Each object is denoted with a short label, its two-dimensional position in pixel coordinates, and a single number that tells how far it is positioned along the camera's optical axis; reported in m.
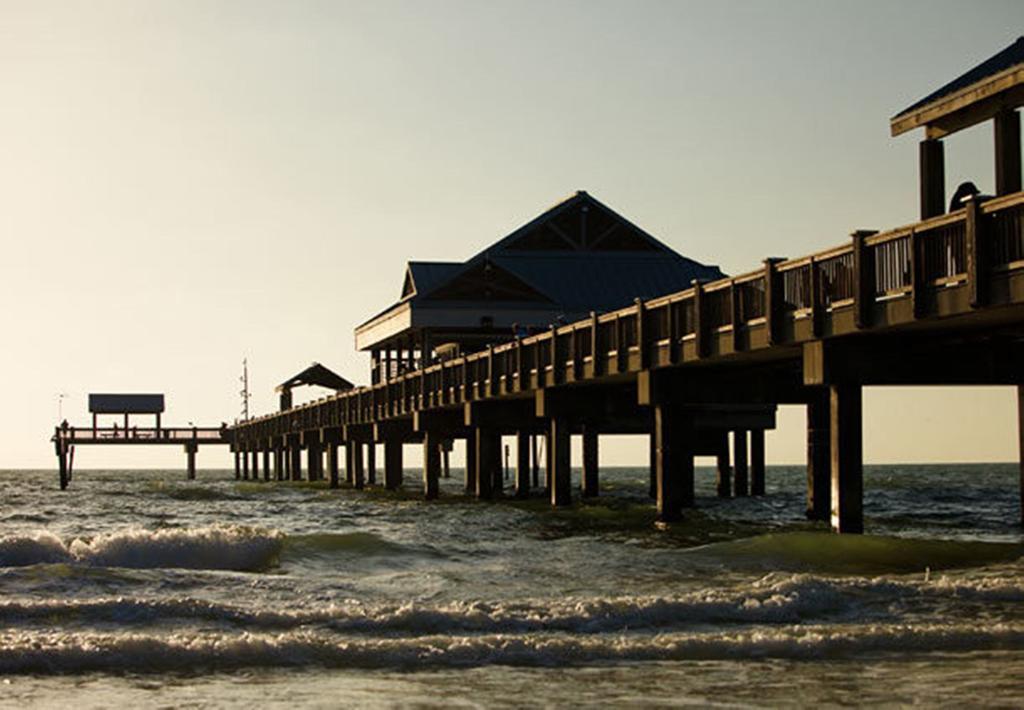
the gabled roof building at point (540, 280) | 73.00
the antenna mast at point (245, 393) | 161.20
